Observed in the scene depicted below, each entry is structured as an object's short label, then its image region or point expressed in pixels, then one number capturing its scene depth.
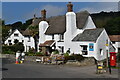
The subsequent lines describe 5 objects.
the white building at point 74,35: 32.12
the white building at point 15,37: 64.19
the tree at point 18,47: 48.19
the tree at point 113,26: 68.19
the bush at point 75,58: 26.46
